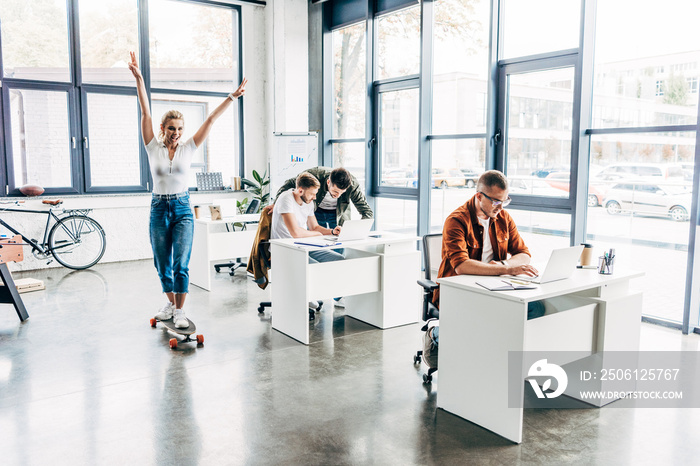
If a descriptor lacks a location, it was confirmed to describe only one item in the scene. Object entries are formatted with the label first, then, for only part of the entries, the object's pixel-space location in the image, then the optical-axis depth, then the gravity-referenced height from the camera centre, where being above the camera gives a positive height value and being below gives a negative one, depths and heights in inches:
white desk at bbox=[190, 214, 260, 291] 245.0 -36.3
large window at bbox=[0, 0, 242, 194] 283.1 +43.7
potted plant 337.1 -14.0
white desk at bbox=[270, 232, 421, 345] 173.3 -37.5
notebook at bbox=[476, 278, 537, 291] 113.2 -24.4
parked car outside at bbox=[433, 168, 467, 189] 259.4 -6.2
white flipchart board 317.4 +5.6
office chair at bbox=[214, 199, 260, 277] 283.0 -50.9
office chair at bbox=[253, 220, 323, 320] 192.5 -29.8
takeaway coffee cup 138.4 -21.8
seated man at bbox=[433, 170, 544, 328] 125.3 -17.1
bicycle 282.5 -38.7
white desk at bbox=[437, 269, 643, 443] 111.0 -34.8
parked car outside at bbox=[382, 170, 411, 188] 286.7 -6.9
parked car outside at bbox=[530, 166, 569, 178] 214.2 -2.3
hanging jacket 193.0 -30.2
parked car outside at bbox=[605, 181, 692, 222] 184.5 -11.5
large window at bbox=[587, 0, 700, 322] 181.9 +8.1
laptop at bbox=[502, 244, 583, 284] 117.7 -21.2
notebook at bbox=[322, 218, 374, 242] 176.7 -20.7
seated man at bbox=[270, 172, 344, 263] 183.3 -17.3
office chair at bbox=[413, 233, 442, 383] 138.8 -28.6
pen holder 130.8 -23.0
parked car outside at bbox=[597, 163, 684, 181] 184.9 -1.6
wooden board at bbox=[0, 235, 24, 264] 187.3 -29.2
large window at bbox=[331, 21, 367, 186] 313.7 +37.7
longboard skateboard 167.9 -50.9
